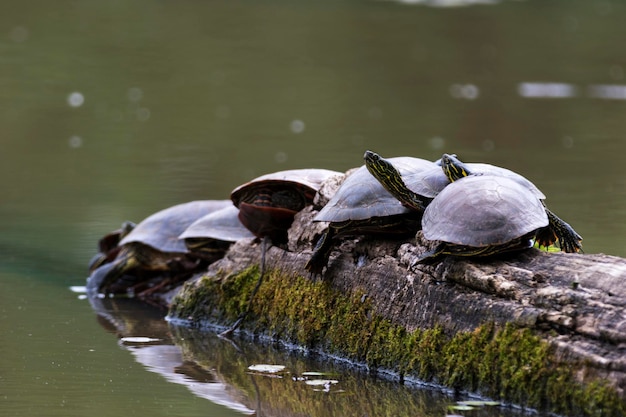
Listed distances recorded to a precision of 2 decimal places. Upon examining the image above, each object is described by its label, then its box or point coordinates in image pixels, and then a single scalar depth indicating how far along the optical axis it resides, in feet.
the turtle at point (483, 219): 22.24
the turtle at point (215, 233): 32.45
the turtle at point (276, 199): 29.73
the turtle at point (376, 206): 25.09
